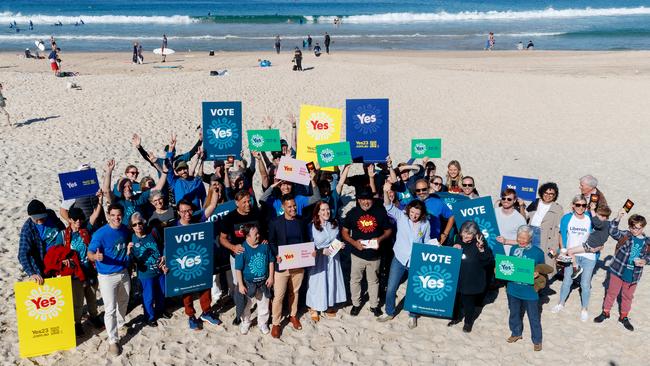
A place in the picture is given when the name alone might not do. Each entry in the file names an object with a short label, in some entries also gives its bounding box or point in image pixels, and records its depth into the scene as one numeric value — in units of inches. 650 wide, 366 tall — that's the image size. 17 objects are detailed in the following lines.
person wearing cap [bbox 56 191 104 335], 266.7
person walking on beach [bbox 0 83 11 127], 697.0
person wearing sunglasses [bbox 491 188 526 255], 296.5
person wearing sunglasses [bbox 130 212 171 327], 262.2
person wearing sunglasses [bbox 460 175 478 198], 330.0
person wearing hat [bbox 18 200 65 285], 253.3
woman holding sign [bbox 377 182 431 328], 276.8
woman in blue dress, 278.4
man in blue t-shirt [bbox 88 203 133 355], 253.6
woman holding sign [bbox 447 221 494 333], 266.4
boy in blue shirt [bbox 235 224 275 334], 263.6
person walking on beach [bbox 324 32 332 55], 1550.2
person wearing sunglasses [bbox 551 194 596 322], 289.9
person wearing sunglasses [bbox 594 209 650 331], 268.5
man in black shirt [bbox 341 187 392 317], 280.1
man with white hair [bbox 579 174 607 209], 313.1
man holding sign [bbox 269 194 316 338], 271.1
